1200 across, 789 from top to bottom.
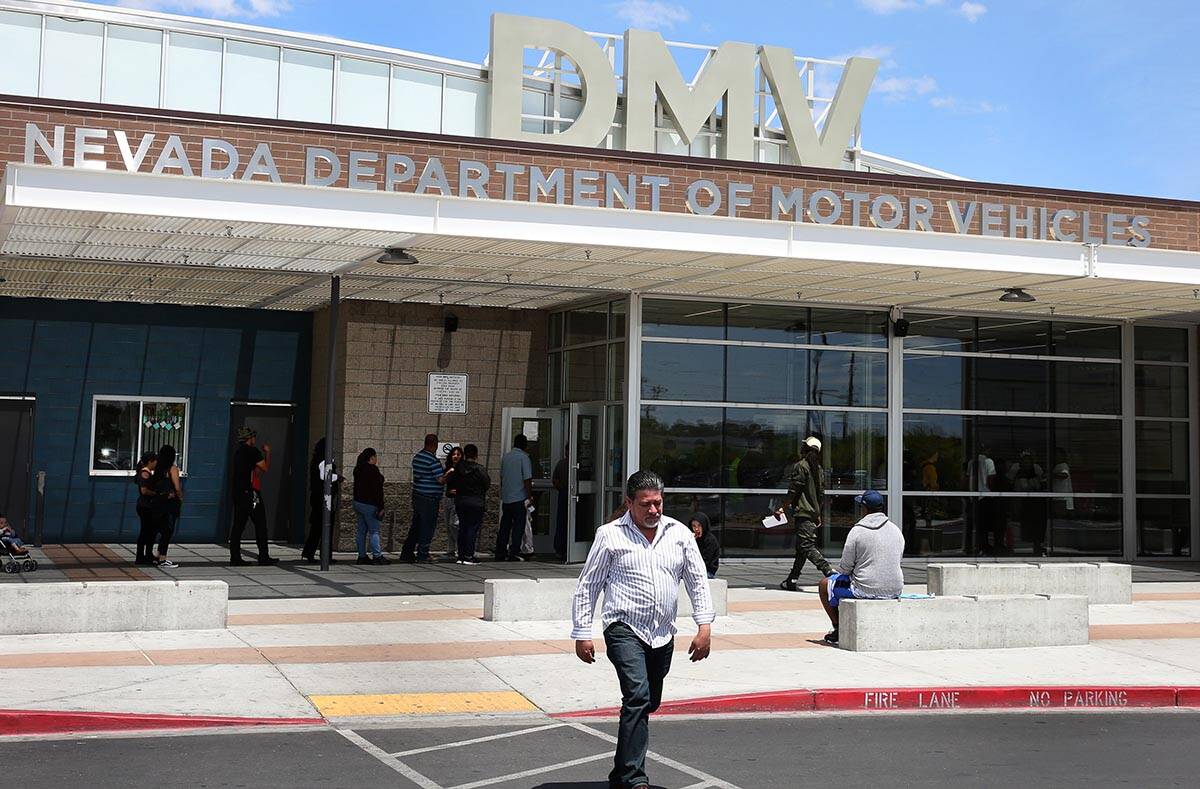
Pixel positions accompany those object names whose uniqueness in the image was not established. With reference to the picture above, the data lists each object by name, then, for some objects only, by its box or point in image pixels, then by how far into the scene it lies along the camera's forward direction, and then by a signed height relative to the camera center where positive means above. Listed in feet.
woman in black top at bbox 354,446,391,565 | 65.36 -1.16
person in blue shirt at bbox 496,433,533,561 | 67.72 -0.43
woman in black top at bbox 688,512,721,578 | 53.89 -2.01
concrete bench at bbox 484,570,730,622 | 45.55 -3.70
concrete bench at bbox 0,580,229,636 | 40.47 -4.00
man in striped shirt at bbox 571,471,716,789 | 24.22 -1.82
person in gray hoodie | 41.06 -1.78
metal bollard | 69.97 -2.37
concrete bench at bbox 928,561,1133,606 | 53.36 -2.98
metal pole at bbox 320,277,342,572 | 57.98 +2.05
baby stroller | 53.47 -3.51
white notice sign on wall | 72.84 +4.28
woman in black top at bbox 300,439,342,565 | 63.16 -1.25
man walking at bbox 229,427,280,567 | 61.82 -1.07
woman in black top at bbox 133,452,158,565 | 59.98 -1.82
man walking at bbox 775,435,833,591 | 55.83 -0.36
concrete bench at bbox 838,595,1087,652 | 40.98 -3.63
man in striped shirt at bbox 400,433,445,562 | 65.36 -0.92
